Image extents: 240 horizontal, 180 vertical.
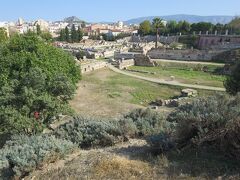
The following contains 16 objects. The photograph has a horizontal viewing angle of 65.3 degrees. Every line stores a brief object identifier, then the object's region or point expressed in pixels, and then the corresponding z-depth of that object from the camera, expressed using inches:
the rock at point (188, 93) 763.2
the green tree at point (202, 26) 2281.8
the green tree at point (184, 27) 2377.0
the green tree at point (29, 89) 328.9
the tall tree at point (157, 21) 1824.0
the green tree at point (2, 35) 1215.2
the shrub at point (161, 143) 201.8
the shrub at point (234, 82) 583.1
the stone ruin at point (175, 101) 653.2
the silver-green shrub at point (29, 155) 195.3
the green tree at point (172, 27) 2492.4
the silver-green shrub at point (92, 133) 246.1
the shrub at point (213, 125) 176.2
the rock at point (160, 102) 681.5
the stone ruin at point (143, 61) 1272.2
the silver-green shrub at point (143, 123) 257.5
